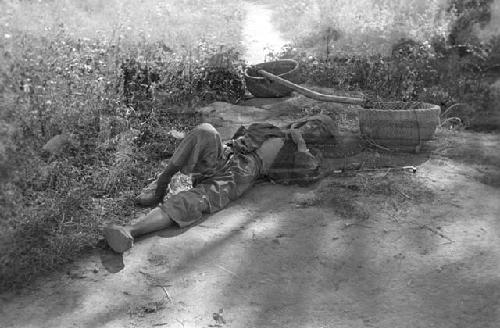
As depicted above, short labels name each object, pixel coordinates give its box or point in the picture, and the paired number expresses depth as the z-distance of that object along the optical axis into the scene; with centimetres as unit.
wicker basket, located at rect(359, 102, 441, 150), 566
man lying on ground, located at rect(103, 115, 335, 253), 431
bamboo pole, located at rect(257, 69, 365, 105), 602
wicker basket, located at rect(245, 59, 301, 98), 810
